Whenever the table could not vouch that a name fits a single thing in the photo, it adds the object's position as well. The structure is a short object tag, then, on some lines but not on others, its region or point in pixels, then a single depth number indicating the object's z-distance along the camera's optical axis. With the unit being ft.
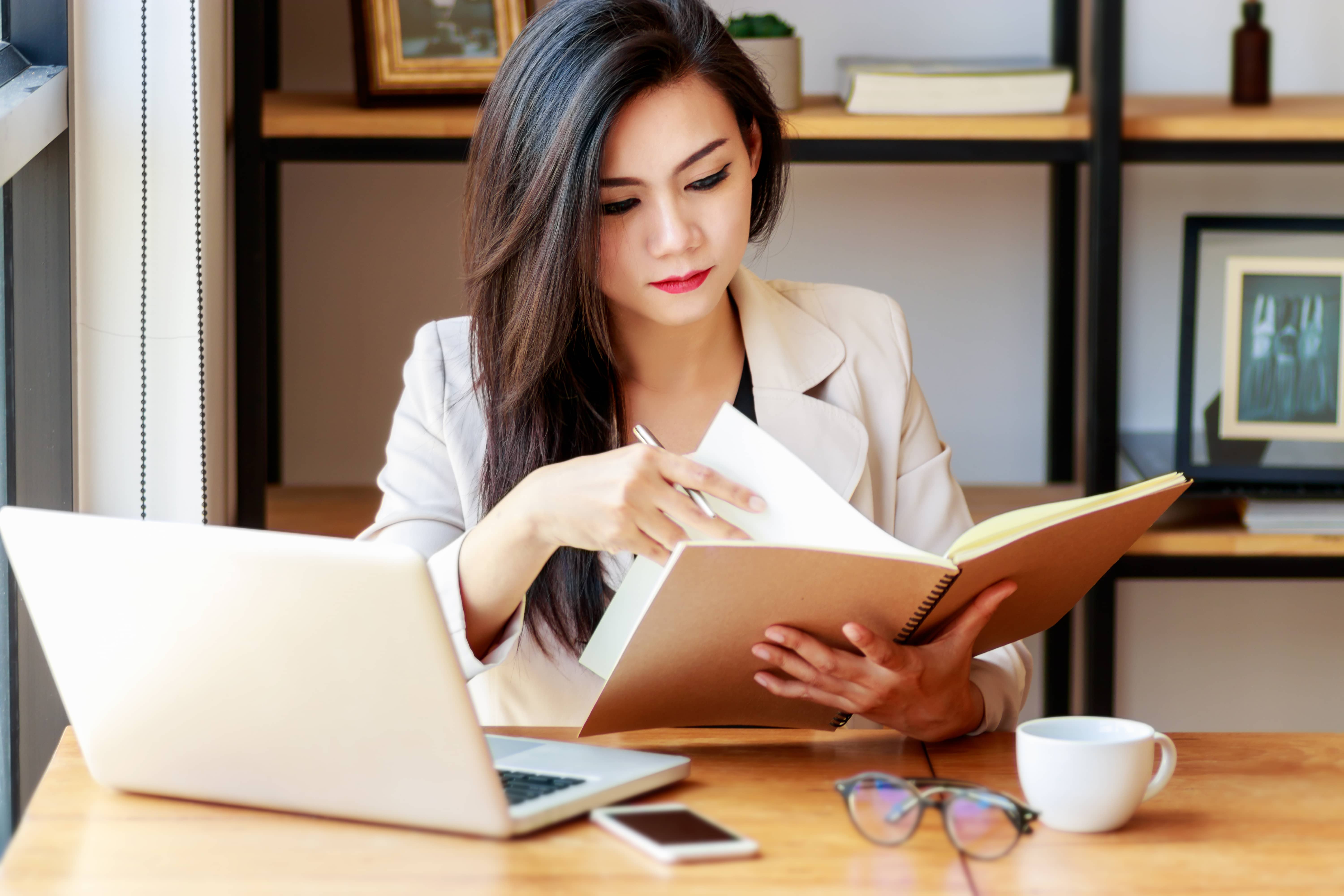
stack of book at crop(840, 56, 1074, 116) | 12.79
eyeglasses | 9.18
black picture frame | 13.15
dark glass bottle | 13.96
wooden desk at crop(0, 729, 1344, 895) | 9.03
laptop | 9.06
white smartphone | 9.14
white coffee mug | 9.26
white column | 11.46
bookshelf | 12.60
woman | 10.15
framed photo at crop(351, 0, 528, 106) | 12.90
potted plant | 12.88
